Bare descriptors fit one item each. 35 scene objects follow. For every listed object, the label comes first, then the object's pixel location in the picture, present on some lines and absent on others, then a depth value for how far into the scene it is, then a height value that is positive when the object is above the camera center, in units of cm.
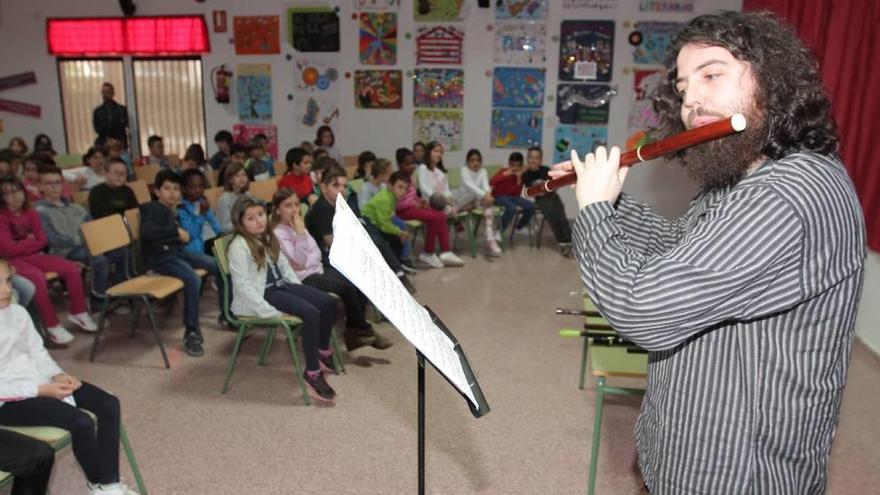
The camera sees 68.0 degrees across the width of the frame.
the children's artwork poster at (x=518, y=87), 745 +28
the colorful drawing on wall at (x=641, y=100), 720 +16
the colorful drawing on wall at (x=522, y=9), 729 +112
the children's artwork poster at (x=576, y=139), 743 -29
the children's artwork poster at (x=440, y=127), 776 -20
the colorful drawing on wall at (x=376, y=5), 757 +118
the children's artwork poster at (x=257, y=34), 791 +85
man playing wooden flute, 91 -22
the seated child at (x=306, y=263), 371 -89
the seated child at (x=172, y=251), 376 -89
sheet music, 107 -31
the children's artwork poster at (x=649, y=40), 708 +80
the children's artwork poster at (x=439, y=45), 753 +73
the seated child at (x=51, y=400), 212 -98
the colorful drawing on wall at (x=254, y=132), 826 -34
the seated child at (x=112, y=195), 457 -65
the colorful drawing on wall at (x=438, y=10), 745 +112
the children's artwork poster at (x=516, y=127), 753 -18
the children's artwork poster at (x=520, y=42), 734 +77
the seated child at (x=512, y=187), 660 -77
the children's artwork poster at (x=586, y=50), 719 +69
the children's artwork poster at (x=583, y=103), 734 +11
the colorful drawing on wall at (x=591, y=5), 712 +116
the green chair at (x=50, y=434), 206 -104
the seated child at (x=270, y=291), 318 -93
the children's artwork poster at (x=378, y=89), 779 +23
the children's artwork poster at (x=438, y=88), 764 +25
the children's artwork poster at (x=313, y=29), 775 +91
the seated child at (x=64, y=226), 420 -82
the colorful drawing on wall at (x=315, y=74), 791 +39
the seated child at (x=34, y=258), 371 -92
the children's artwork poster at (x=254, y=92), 809 +16
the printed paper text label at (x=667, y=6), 702 +115
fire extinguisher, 815 +27
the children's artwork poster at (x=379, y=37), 764 +82
